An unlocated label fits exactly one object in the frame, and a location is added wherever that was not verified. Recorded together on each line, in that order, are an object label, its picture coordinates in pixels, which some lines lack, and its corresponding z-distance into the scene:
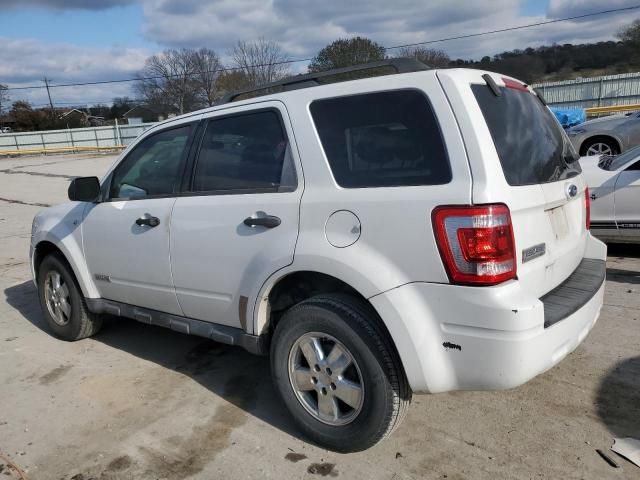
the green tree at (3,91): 59.25
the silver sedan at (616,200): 5.88
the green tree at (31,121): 57.81
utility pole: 61.46
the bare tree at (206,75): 48.88
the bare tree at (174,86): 51.59
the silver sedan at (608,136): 10.50
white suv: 2.41
